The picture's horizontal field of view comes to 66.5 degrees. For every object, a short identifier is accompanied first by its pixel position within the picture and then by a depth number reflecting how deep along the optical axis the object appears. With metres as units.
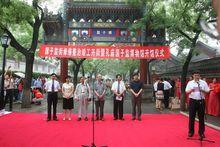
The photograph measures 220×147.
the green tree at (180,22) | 7.71
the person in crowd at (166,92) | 9.19
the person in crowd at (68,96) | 6.59
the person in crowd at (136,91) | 6.75
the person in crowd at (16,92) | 10.60
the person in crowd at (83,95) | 6.67
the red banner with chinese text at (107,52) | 9.14
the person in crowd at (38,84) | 11.24
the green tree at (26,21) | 7.86
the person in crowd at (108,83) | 7.37
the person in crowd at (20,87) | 10.87
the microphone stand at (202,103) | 4.58
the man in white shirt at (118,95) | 6.77
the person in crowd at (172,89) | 10.53
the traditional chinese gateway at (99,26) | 10.21
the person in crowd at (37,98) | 9.90
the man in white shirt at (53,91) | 6.48
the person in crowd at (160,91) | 8.37
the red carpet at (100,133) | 4.16
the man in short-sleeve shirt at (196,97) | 4.58
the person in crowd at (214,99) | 7.12
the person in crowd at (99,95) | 6.69
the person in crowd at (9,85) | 8.12
